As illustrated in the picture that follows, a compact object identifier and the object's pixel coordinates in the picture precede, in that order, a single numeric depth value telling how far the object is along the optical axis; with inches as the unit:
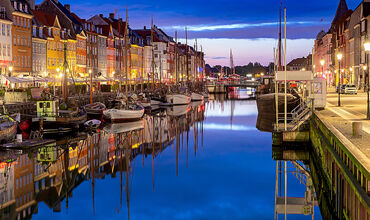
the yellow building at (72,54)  3777.1
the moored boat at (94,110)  2301.9
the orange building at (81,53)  4037.6
